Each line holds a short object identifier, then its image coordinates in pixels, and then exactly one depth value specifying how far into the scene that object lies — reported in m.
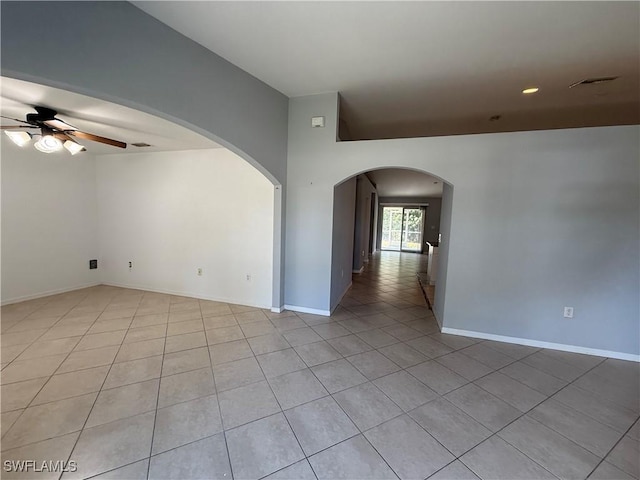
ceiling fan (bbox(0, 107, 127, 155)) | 2.70
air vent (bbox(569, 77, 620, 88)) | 2.87
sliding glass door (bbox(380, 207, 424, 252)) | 11.80
